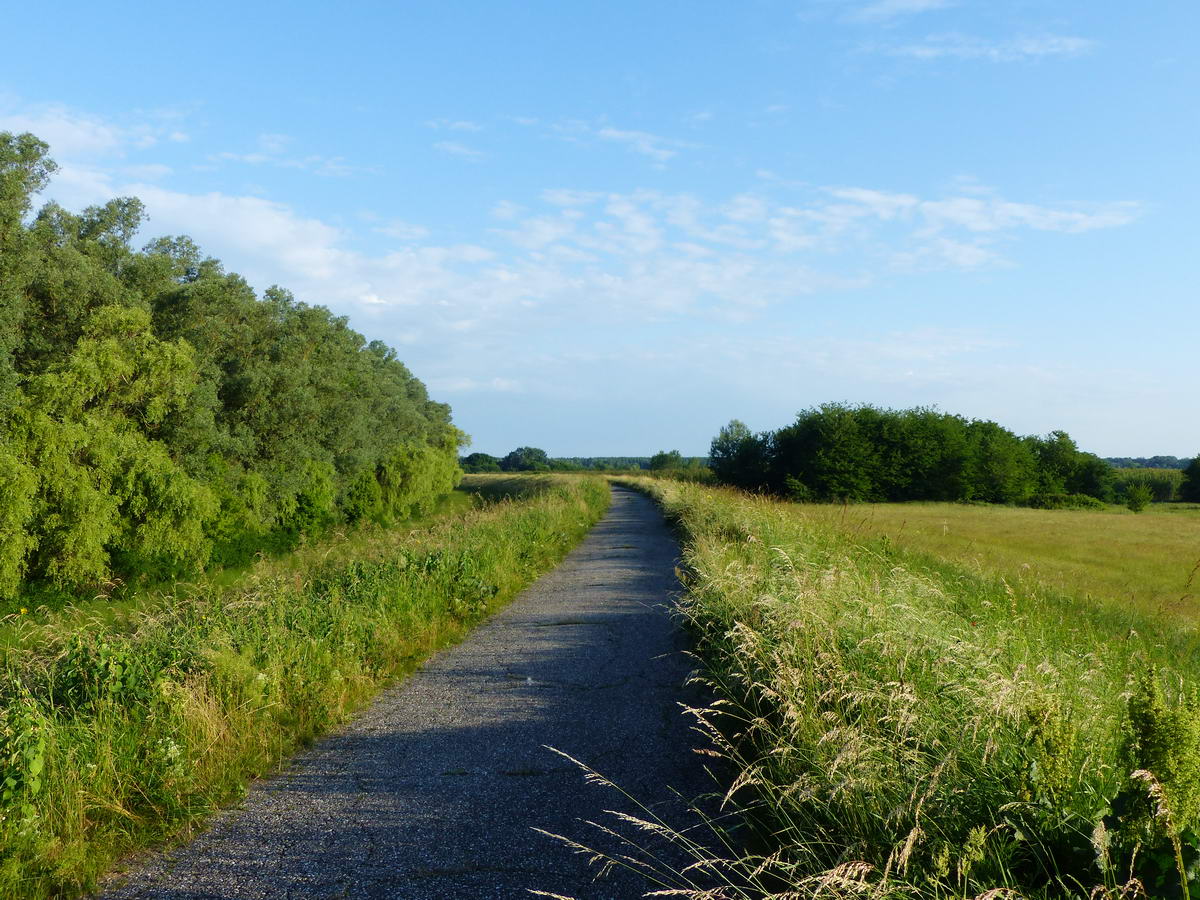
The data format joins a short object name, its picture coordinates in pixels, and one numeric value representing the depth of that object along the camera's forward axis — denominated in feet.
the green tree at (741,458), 199.62
